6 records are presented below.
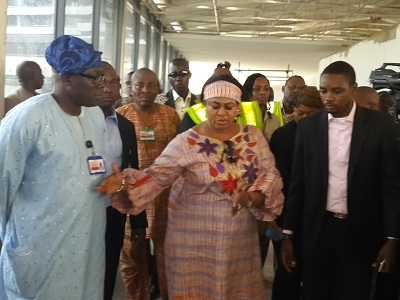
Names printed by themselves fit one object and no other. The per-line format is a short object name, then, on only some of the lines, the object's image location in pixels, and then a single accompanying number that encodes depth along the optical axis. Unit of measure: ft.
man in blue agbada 6.06
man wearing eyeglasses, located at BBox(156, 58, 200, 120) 14.89
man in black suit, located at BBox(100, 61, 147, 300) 9.28
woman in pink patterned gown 8.04
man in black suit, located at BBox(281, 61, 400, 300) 7.95
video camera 14.66
